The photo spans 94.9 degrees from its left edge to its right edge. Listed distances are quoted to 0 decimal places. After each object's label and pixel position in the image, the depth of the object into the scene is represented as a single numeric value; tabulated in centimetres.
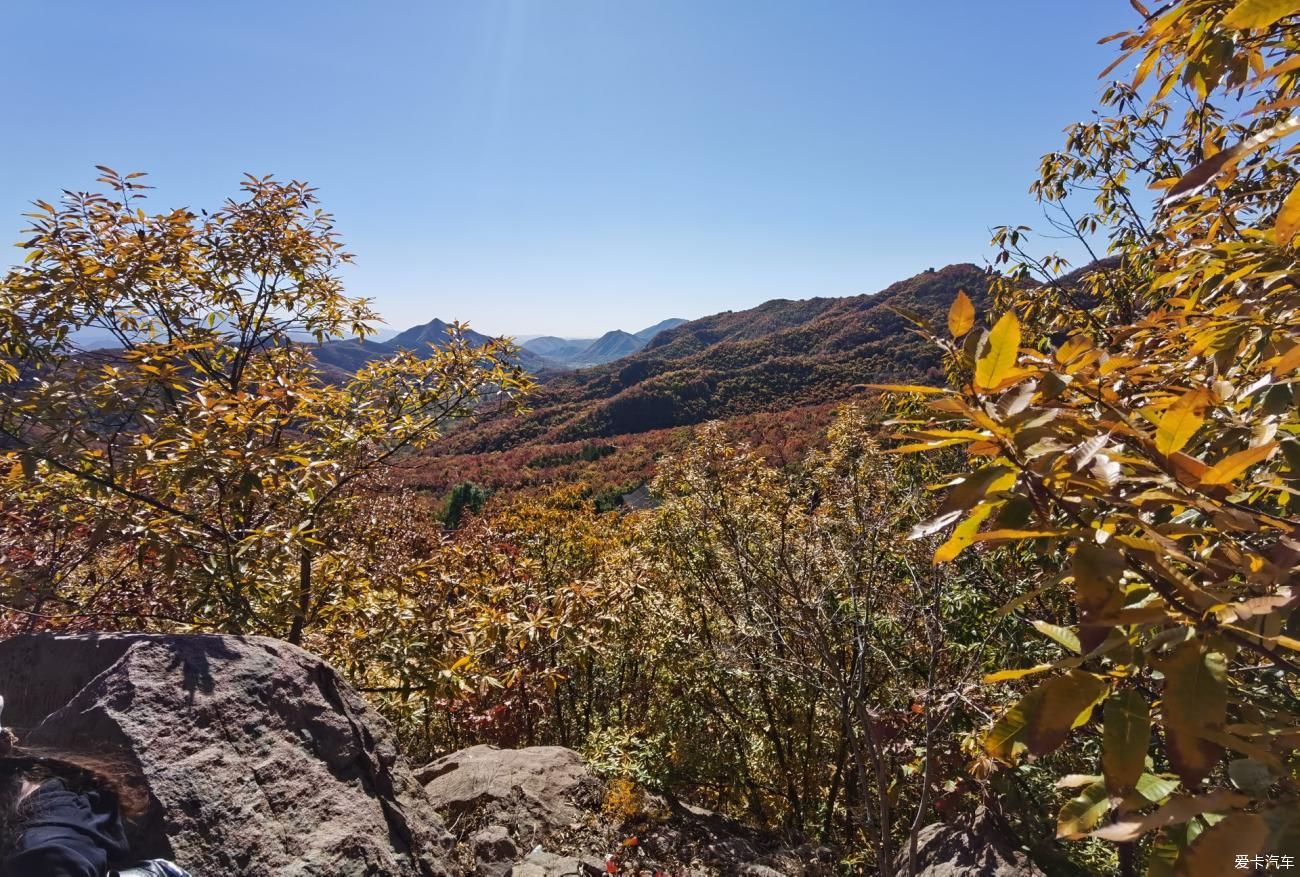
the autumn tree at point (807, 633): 410
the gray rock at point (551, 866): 356
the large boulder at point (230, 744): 246
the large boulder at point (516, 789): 417
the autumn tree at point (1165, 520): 72
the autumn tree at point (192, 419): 309
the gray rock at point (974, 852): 357
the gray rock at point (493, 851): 363
